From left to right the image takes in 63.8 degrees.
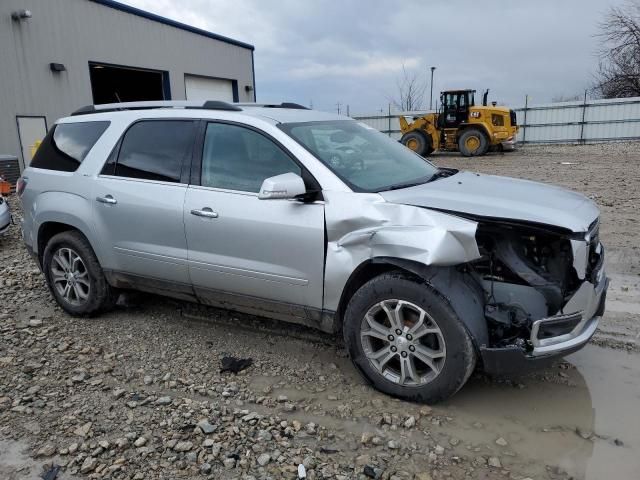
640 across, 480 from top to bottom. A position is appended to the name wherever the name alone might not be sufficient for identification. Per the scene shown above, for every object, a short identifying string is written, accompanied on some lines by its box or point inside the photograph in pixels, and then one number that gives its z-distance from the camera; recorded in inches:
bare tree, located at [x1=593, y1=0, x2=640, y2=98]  1272.1
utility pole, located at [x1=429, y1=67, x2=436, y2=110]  1734.7
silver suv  118.0
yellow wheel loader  794.2
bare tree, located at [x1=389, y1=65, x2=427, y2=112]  1771.4
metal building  528.1
